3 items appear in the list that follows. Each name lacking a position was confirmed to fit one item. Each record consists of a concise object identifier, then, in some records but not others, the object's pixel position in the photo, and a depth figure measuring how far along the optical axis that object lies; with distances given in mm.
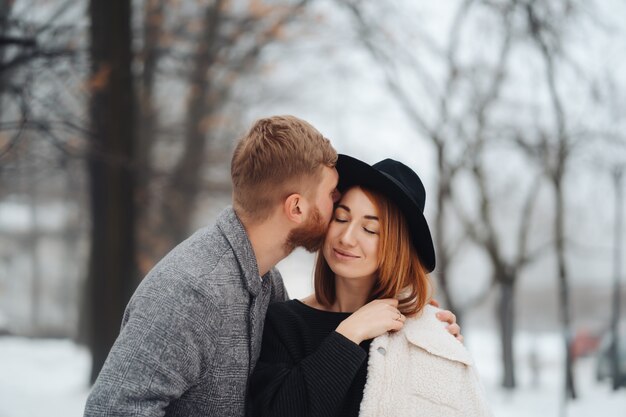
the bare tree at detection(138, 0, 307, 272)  9219
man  1812
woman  2080
